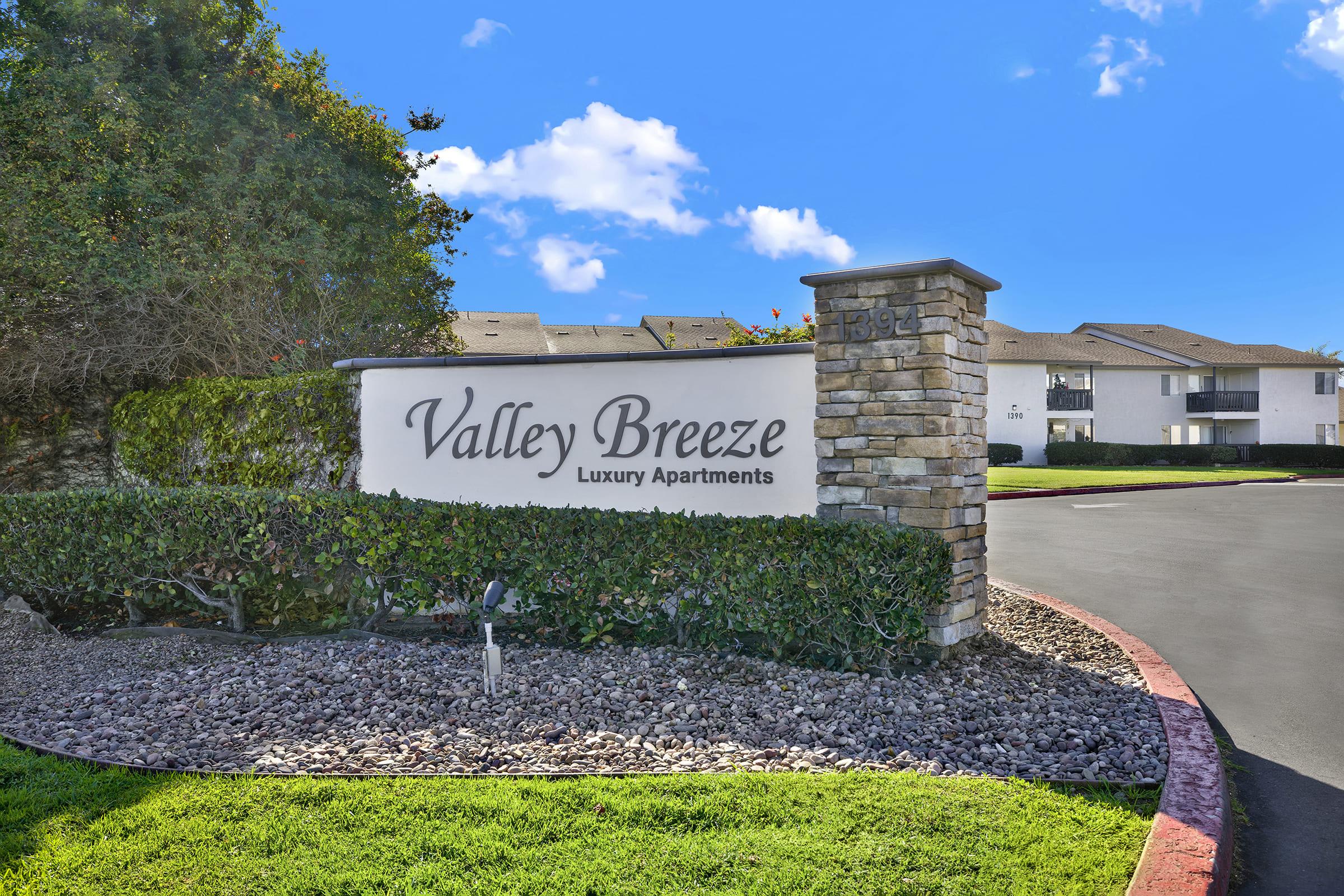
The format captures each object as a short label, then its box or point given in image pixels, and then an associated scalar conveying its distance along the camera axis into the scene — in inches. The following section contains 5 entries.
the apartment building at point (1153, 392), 1510.8
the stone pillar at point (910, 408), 223.5
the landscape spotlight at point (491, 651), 195.3
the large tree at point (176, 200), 465.4
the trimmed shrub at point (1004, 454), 1405.0
